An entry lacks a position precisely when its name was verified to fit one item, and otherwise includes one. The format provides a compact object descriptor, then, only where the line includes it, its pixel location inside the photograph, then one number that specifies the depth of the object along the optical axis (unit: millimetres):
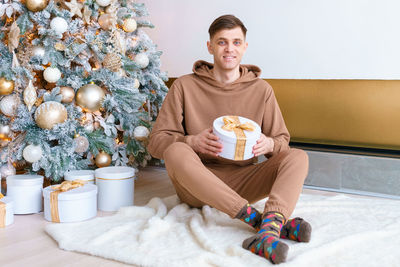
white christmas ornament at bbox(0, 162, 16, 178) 1804
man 1238
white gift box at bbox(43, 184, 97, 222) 1440
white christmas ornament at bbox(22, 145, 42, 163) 1720
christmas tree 1731
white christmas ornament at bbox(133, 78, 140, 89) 2067
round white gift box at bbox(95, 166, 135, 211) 1643
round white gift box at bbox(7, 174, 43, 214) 1553
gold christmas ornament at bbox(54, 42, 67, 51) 1779
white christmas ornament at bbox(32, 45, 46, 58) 1760
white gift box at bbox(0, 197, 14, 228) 1412
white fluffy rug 1081
